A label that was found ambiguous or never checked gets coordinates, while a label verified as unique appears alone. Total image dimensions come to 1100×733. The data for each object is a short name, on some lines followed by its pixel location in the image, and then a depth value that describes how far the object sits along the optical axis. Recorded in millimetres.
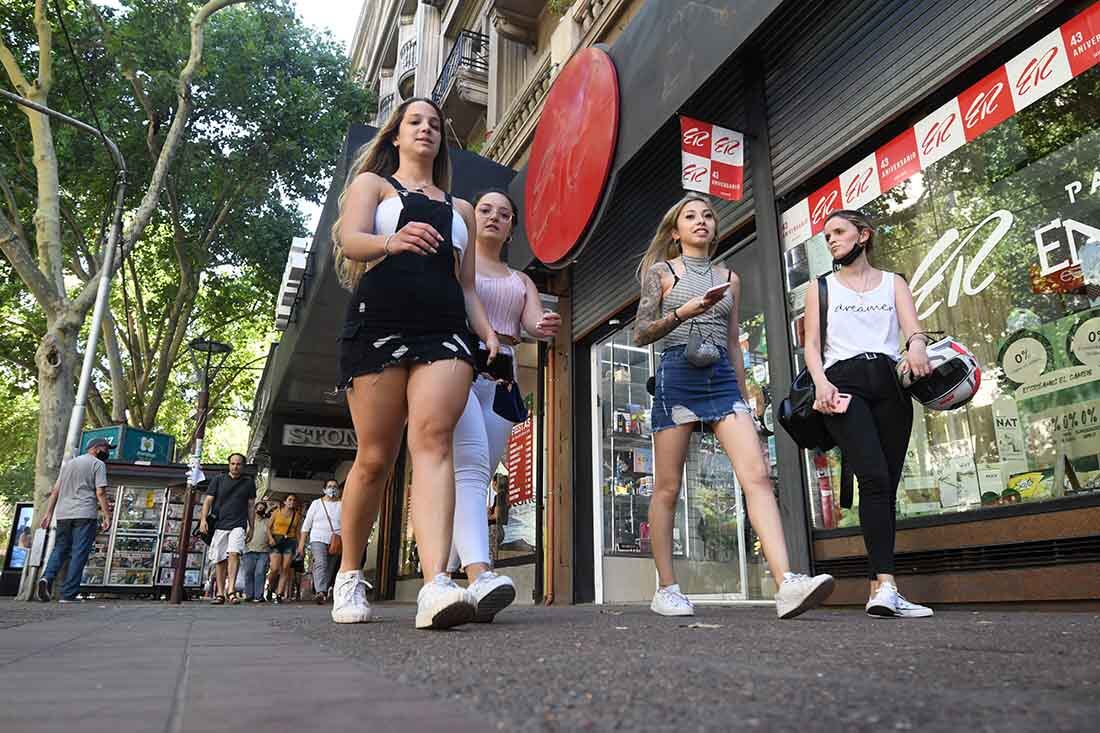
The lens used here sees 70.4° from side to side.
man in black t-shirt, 10352
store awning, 8945
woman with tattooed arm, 3316
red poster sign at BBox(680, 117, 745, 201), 5508
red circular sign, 6191
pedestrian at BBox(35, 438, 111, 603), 8828
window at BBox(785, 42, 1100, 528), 4023
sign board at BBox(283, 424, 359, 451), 17328
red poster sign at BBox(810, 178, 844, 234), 5164
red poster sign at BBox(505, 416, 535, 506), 9266
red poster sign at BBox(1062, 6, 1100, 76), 3699
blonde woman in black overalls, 2746
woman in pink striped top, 2980
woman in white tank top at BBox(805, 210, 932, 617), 3195
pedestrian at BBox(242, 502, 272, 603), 11594
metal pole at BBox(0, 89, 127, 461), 12594
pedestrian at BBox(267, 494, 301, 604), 11852
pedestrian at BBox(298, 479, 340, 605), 11016
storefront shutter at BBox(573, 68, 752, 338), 6098
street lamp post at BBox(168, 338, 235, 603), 10133
